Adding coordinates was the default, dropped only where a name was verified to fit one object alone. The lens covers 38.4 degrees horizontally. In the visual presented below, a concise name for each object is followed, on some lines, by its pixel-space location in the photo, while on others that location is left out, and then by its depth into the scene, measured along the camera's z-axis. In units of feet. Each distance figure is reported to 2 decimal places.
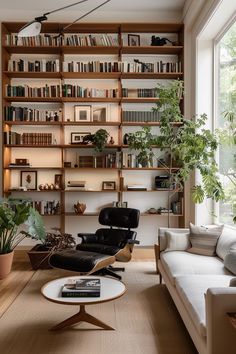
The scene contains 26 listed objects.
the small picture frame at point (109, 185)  17.72
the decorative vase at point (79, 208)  17.16
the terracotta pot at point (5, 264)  13.55
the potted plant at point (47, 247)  14.71
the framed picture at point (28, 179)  17.65
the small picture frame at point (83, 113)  17.63
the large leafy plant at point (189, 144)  13.46
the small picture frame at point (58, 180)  17.53
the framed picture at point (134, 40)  17.65
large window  13.82
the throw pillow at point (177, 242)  12.82
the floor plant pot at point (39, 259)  14.70
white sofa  6.13
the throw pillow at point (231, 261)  9.74
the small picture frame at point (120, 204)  17.37
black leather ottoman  11.23
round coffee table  8.14
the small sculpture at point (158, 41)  17.39
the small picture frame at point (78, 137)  17.72
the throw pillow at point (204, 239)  12.18
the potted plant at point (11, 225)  13.32
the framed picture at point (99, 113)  17.71
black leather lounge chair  11.39
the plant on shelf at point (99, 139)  16.52
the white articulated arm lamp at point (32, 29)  10.71
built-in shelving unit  17.16
